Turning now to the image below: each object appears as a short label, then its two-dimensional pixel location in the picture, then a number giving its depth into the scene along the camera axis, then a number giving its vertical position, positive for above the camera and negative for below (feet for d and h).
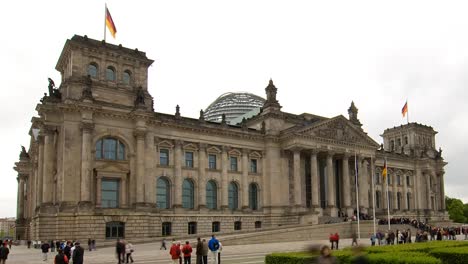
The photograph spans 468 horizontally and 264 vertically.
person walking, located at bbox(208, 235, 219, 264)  91.30 -9.70
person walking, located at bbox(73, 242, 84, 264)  80.84 -9.89
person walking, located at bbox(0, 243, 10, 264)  96.73 -11.22
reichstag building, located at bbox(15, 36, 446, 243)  179.32 +12.65
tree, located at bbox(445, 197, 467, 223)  447.42 -17.93
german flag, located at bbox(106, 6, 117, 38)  188.96 +63.64
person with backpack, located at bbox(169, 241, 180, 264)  91.40 -10.80
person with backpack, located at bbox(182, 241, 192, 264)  90.07 -10.78
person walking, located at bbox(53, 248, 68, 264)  68.03 -8.78
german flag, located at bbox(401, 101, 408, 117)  267.80 +43.52
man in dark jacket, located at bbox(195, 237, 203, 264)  89.04 -10.54
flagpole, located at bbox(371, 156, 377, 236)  262.06 +11.53
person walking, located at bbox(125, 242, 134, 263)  104.73 -11.67
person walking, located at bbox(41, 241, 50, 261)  118.15 -12.98
